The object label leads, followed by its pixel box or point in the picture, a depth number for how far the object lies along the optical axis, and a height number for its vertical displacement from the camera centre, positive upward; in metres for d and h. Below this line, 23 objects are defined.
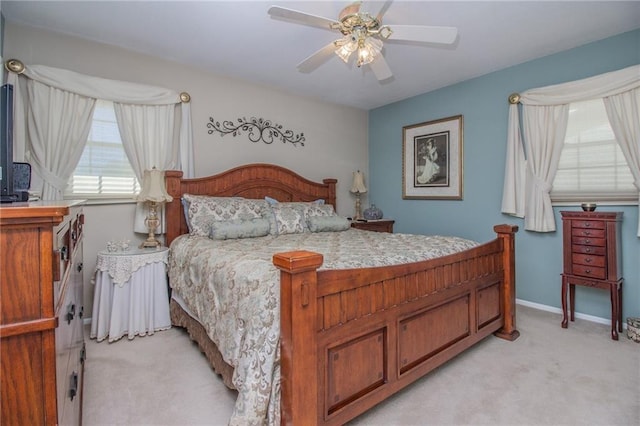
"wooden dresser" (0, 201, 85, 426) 0.71 -0.22
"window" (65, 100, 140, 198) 2.95 +0.47
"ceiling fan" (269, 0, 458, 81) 1.99 +1.20
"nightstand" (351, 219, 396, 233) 4.36 -0.15
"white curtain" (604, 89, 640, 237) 2.76 +0.78
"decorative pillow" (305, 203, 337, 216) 3.61 +0.05
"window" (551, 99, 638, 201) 2.94 +0.47
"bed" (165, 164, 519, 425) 1.40 -0.59
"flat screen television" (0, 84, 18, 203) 1.18 +0.26
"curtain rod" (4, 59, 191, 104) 2.54 +1.18
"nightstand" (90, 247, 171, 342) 2.62 -0.65
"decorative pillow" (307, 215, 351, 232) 3.44 -0.10
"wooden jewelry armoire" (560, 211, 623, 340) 2.72 -0.36
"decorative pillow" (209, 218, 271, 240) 2.82 -0.12
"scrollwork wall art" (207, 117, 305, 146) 3.75 +1.04
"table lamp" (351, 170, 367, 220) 4.81 +0.44
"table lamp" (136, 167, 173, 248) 2.95 +0.19
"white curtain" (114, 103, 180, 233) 3.12 +0.77
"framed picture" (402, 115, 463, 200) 4.11 +0.72
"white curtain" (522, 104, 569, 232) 3.24 +0.58
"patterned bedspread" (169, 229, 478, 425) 1.45 -0.39
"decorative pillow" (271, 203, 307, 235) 3.28 -0.05
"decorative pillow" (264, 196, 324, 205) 3.57 +0.16
